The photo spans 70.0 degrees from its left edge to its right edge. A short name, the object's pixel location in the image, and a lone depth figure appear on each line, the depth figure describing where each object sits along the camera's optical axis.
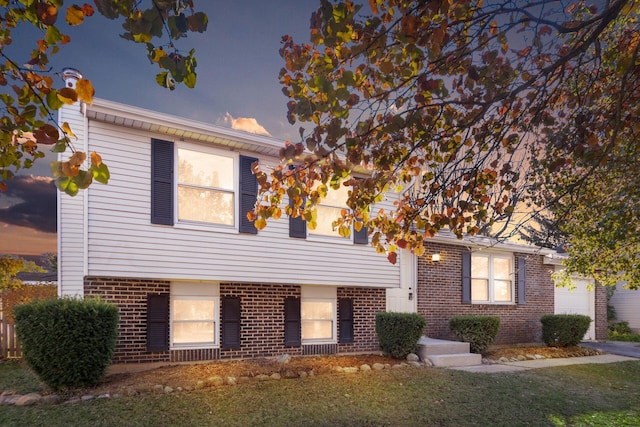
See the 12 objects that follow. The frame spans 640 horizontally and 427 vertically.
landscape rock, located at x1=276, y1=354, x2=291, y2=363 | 9.78
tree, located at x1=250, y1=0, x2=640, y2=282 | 3.99
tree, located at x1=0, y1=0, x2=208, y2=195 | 2.46
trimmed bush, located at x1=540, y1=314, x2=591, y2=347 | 14.70
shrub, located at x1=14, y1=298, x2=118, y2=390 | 7.00
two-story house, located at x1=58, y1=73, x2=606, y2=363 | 8.56
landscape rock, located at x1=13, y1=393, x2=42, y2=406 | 6.57
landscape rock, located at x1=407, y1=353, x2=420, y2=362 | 10.88
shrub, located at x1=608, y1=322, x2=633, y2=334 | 22.05
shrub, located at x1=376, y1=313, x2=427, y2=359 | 10.94
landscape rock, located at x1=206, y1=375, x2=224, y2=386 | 7.74
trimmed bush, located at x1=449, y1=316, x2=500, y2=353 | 12.52
